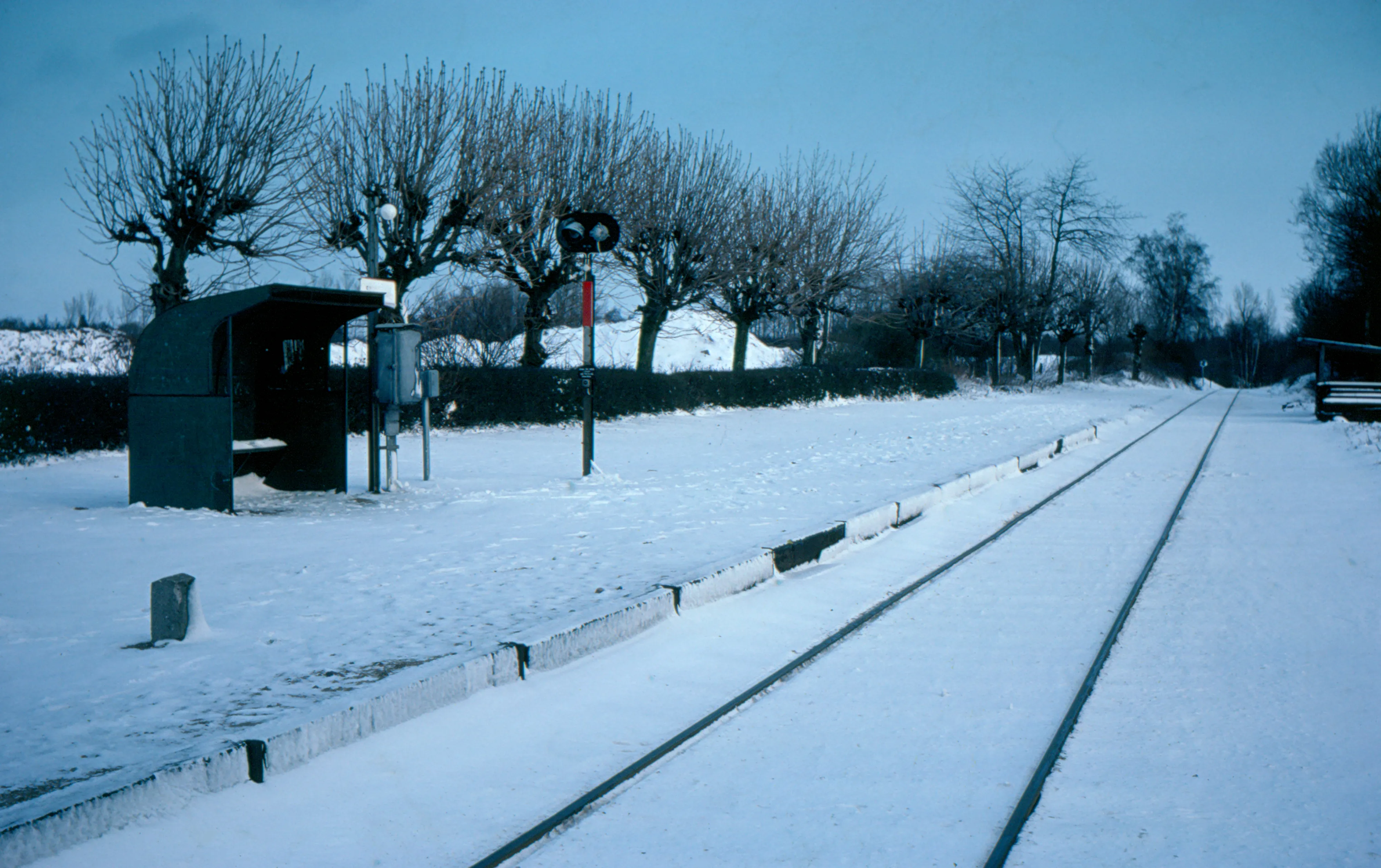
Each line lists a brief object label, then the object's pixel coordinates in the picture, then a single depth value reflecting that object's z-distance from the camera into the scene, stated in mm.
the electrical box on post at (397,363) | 9914
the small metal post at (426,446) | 10789
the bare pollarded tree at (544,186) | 21453
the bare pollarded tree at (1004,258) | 45938
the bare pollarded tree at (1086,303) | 53281
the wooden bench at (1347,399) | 24797
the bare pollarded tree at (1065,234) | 51250
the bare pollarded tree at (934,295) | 43250
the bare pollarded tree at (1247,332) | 94750
